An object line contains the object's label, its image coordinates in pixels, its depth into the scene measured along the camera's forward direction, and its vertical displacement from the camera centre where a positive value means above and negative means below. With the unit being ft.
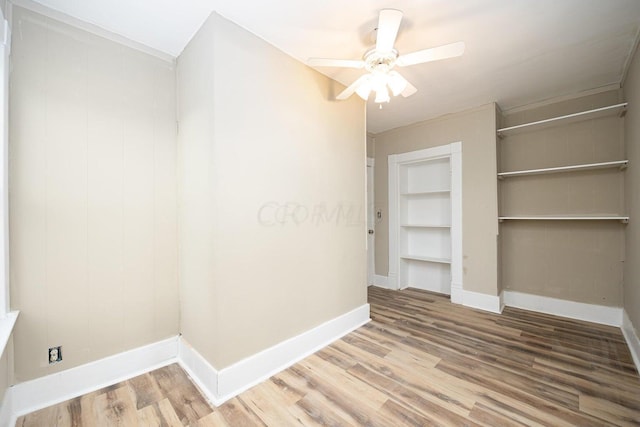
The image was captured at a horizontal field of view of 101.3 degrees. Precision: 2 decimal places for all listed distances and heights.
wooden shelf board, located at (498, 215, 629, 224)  8.23 -0.21
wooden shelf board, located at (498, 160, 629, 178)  8.13 +1.48
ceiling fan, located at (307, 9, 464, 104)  4.94 +3.28
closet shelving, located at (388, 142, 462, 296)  12.43 -0.35
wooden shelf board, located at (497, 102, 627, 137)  8.27 +3.23
